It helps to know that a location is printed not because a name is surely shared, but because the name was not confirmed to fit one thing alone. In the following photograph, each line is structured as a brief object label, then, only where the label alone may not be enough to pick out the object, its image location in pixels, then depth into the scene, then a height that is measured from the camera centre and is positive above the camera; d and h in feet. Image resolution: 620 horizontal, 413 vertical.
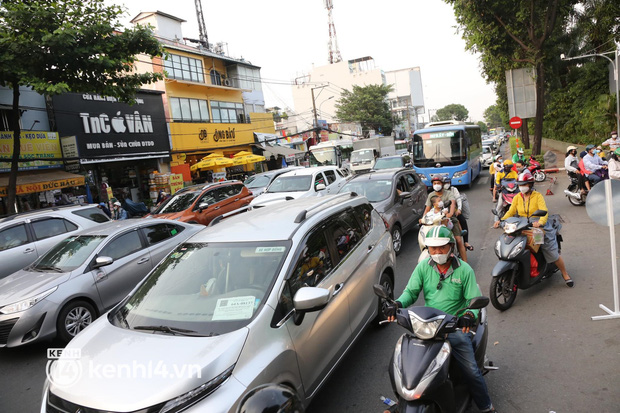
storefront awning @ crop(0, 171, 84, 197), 48.44 +1.36
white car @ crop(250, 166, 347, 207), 39.73 -2.51
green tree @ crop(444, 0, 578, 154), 61.57 +17.22
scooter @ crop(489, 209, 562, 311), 16.92 -5.57
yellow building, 84.43 +17.60
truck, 89.71 +0.13
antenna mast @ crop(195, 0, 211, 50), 119.65 +44.06
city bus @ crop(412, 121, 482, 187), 55.88 -1.21
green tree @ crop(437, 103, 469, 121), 439.47 +33.78
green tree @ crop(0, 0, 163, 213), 35.38 +13.08
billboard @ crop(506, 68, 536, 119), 69.77 +7.44
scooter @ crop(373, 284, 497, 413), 8.42 -4.66
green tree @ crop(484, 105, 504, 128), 436.35 +22.89
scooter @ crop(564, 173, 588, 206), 34.40 -5.55
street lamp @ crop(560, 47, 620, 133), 55.77 +6.98
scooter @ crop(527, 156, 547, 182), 47.56 -4.75
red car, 37.58 -2.96
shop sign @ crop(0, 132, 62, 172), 49.49 +5.79
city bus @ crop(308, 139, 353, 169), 94.87 +0.87
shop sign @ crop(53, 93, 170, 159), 58.59 +9.50
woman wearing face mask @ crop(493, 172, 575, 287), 18.04 -3.67
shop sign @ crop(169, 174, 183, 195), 69.67 -1.02
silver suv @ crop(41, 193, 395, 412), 8.14 -3.74
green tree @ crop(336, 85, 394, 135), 190.70 +21.58
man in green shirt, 9.70 -3.86
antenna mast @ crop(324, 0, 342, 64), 302.25 +86.96
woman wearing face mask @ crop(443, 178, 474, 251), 23.22 -3.76
